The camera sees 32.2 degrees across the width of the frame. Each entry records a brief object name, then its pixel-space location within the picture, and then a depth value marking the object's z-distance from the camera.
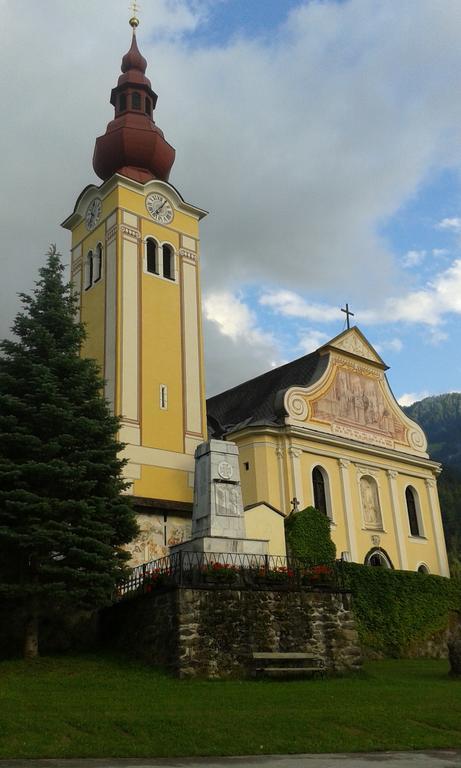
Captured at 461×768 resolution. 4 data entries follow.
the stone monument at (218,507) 22.59
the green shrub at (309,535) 31.56
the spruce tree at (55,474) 18.53
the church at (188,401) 31.05
